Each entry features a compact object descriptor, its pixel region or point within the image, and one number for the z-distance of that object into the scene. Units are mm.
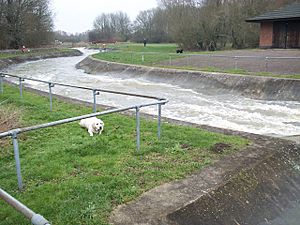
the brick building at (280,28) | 31812
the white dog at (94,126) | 7309
